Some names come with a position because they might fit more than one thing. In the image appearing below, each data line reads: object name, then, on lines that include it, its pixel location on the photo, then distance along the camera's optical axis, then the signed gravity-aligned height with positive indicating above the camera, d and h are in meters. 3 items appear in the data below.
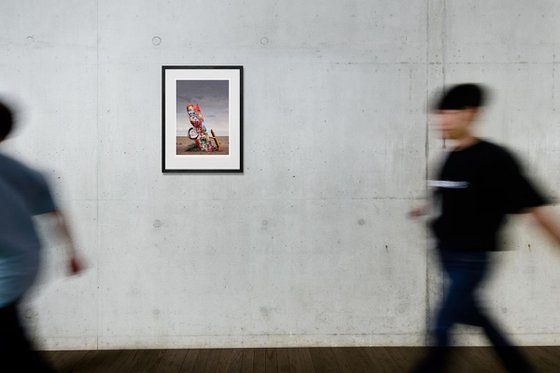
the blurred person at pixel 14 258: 1.62 -0.28
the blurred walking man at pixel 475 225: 1.96 -0.18
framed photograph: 3.41 +0.58
